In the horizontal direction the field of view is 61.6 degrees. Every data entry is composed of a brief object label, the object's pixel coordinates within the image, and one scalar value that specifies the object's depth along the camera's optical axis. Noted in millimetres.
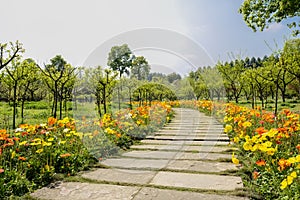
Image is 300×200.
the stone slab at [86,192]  2350
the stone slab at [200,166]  3186
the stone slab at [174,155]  3829
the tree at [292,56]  10396
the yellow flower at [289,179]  1894
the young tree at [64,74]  8505
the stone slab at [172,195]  2271
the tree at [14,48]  5309
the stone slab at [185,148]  4365
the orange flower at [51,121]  3725
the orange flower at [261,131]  2851
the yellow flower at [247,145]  2666
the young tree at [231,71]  15992
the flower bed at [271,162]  2178
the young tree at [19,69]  6844
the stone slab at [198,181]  2568
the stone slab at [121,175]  2824
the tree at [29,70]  7031
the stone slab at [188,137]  5445
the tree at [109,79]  8366
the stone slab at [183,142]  4934
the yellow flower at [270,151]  2421
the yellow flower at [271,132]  2605
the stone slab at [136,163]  3387
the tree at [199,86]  17969
